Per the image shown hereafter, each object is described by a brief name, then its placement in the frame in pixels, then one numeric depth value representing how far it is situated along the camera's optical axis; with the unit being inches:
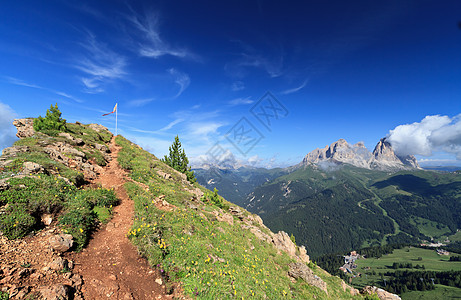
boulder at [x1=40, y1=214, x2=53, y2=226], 418.9
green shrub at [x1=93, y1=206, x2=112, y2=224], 523.6
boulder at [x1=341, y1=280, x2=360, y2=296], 973.2
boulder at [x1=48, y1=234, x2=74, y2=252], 369.4
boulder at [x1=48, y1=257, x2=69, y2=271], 325.7
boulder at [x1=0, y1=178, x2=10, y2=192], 404.8
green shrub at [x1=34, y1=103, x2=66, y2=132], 983.6
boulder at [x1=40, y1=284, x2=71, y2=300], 269.6
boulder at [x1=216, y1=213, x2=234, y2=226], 924.0
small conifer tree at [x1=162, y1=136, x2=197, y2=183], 1862.5
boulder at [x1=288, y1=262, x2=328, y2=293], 749.3
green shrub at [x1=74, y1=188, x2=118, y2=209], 533.6
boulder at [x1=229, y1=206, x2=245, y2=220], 1230.7
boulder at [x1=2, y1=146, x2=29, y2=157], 598.5
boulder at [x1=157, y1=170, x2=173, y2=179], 1092.2
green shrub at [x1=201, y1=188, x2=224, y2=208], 1180.9
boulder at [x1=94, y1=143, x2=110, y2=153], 1149.0
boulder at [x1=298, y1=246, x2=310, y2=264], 1361.2
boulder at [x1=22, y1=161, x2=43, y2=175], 515.6
